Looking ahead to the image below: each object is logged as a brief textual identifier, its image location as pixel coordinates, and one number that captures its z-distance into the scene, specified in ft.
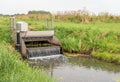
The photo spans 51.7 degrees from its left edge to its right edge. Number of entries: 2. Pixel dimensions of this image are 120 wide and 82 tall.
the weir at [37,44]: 22.29
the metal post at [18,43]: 22.62
